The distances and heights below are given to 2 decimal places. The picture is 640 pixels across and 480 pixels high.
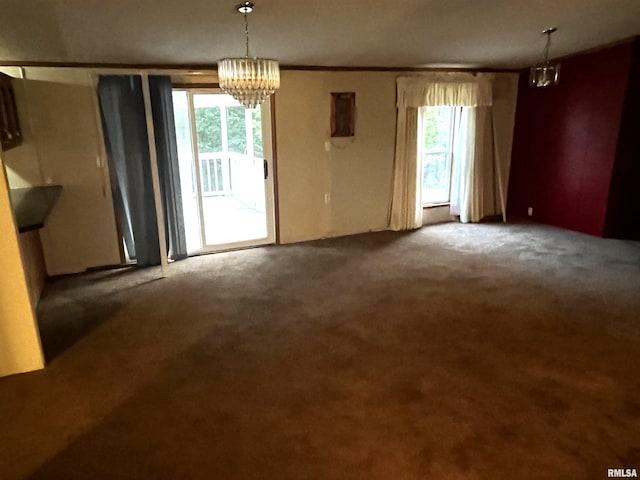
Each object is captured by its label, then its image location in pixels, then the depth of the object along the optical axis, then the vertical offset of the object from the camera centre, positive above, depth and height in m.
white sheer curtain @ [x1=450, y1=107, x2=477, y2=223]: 6.39 -0.42
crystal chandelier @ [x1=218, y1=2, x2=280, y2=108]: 3.28 +0.43
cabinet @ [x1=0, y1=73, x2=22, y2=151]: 3.64 +0.19
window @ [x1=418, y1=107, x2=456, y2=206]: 6.49 -0.29
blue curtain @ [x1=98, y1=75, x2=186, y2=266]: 4.53 -0.22
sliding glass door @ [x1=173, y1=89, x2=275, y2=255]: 5.10 -0.32
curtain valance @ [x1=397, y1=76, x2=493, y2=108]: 5.91 +0.55
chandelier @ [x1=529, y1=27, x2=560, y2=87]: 4.21 +0.53
